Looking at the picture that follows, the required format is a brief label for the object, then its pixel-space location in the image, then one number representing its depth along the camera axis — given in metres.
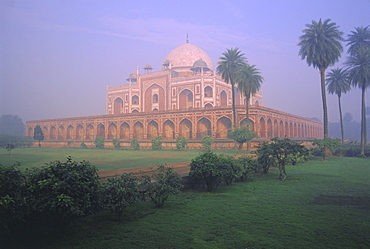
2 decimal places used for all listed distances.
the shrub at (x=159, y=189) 6.76
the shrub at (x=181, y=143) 31.17
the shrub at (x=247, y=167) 10.52
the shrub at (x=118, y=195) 5.44
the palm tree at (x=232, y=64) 29.31
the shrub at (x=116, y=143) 36.72
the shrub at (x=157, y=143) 32.86
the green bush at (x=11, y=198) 4.09
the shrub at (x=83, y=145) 40.19
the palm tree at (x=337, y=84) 34.78
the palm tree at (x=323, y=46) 23.30
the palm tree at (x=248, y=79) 28.72
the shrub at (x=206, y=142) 29.98
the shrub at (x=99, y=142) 38.44
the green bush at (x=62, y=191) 4.42
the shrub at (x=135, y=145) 33.78
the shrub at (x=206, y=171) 8.45
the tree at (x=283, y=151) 10.34
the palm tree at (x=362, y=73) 23.91
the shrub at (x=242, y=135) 26.97
